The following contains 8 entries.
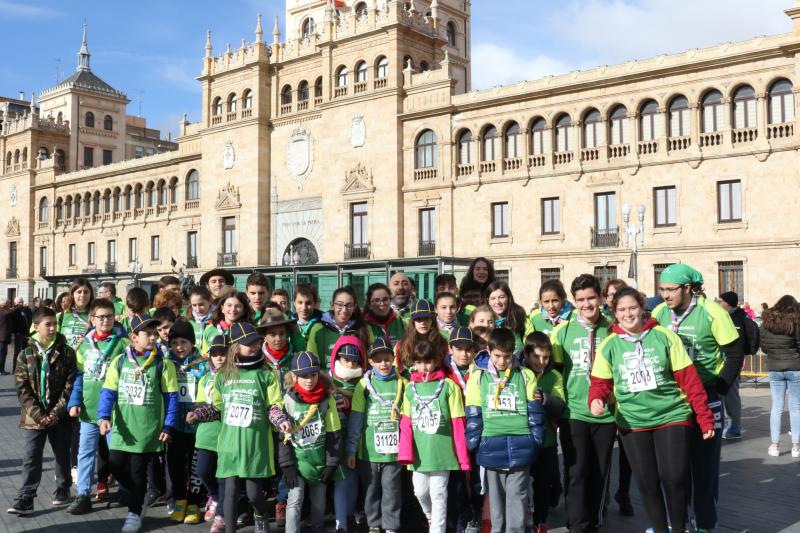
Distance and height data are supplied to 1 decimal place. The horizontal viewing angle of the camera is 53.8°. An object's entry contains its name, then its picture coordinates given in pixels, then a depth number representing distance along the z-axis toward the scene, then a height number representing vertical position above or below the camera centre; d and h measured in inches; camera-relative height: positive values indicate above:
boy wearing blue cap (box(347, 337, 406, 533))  268.2 -48.0
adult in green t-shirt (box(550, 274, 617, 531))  264.4 -44.3
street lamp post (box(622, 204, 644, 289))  952.3 +69.5
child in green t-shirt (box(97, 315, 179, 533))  289.1 -42.2
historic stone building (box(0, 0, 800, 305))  1038.4 +210.8
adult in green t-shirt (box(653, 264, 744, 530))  260.8 -18.0
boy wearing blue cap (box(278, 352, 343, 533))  254.2 -48.1
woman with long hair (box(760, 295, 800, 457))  408.8 -35.9
